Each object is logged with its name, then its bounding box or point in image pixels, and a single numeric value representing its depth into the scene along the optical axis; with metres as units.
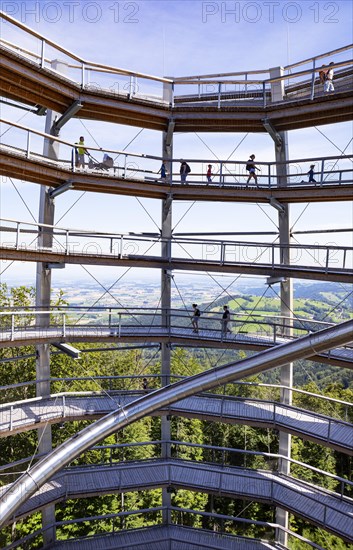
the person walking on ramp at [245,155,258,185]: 14.47
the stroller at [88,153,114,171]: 14.09
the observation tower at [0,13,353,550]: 12.69
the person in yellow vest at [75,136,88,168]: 13.91
